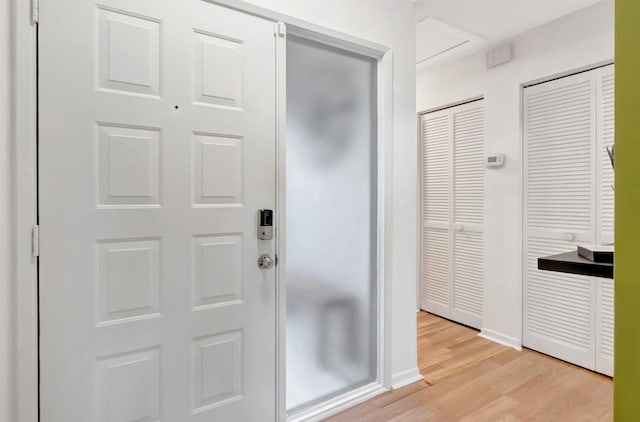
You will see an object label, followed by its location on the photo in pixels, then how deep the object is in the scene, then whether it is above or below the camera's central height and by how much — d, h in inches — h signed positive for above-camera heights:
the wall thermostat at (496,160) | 111.0 +16.1
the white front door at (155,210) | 49.8 -0.1
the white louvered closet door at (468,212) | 122.4 -0.7
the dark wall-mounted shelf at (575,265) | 32.6 -5.6
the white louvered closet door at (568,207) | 91.3 +0.9
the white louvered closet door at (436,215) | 135.2 -2.0
